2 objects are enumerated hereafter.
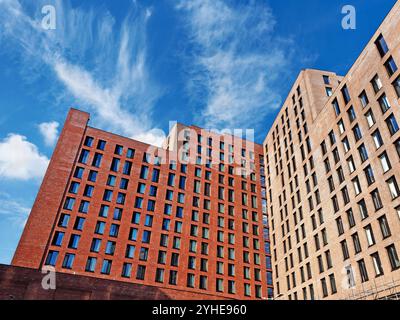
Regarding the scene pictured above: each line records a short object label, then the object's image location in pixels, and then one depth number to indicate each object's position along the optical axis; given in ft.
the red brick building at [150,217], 161.48
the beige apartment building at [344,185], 103.45
